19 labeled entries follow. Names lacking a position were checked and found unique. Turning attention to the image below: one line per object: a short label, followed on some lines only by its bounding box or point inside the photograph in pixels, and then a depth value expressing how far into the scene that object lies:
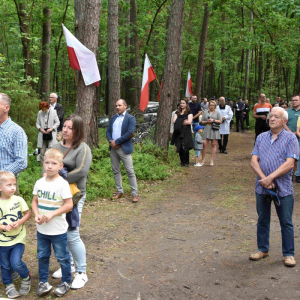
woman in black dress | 11.82
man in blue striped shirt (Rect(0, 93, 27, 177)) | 4.27
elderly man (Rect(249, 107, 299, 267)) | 4.62
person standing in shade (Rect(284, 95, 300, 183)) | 9.70
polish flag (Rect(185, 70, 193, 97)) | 18.45
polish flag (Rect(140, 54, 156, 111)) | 12.17
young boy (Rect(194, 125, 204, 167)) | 12.59
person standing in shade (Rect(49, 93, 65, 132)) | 11.06
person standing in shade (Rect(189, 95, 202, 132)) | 14.88
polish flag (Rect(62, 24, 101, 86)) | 8.05
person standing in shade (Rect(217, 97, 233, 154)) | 15.16
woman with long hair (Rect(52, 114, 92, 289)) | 4.17
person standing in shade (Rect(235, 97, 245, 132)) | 23.98
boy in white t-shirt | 3.81
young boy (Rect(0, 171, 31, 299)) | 3.90
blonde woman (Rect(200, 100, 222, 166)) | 12.65
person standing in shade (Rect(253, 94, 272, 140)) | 12.98
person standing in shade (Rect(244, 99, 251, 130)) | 24.79
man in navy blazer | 8.06
